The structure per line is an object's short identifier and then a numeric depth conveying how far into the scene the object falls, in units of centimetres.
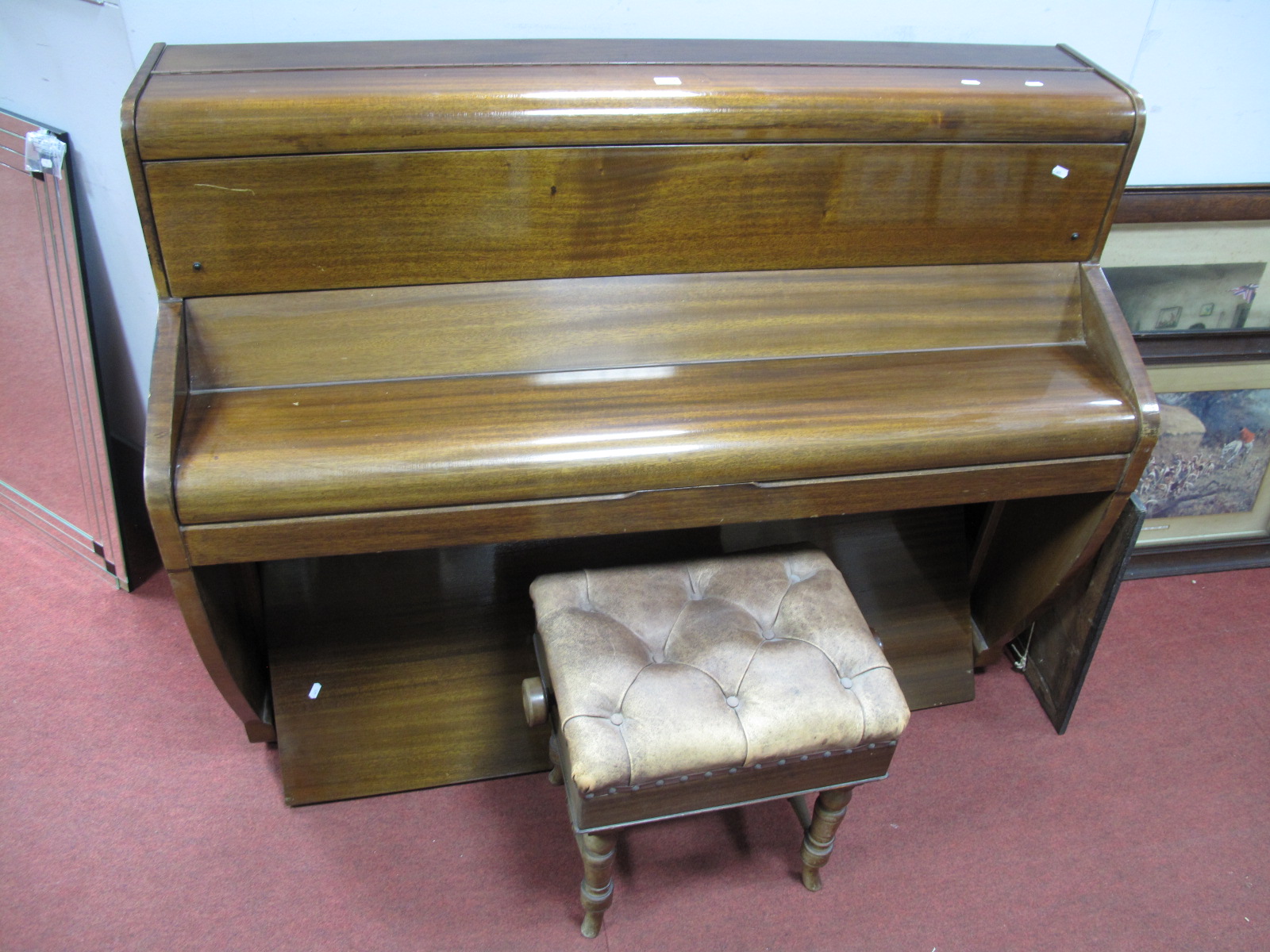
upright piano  127
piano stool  125
